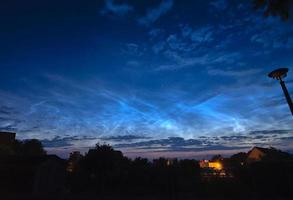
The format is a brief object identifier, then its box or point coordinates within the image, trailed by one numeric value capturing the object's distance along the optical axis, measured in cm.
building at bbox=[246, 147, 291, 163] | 4347
